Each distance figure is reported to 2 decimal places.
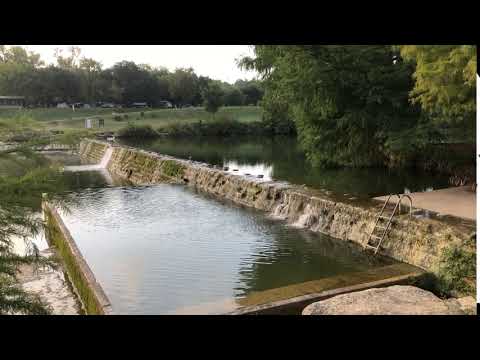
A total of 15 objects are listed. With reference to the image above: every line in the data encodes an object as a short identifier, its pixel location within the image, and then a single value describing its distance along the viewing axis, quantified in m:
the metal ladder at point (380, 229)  10.95
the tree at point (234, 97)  80.51
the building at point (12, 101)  70.19
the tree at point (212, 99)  65.12
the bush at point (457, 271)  8.36
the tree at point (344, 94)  19.05
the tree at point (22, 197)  5.05
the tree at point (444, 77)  10.22
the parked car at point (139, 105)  79.94
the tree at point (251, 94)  83.69
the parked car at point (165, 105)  81.49
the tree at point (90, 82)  73.73
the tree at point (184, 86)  76.94
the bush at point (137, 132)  56.22
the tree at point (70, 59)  95.06
